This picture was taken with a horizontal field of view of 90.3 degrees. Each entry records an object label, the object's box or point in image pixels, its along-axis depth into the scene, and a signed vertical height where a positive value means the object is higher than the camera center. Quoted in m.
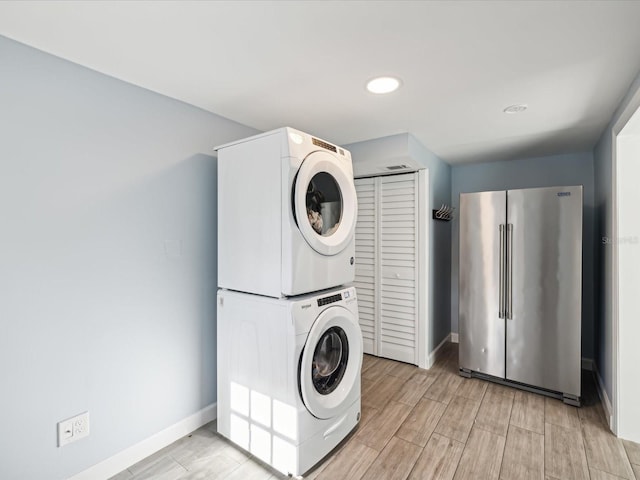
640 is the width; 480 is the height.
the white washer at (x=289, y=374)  1.66 -0.79
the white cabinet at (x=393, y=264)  3.07 -0.26
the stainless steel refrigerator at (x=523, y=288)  2.45 -0.41
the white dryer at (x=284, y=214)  1.68 +0.14
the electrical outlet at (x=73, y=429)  1.54 -0.93
